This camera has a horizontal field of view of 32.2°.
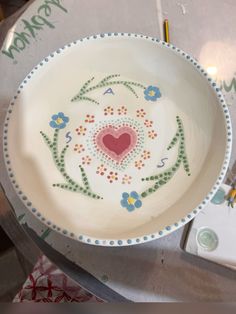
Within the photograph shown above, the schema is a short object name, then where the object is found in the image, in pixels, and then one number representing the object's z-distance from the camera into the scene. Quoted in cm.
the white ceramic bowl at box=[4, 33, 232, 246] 50
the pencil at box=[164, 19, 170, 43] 63
